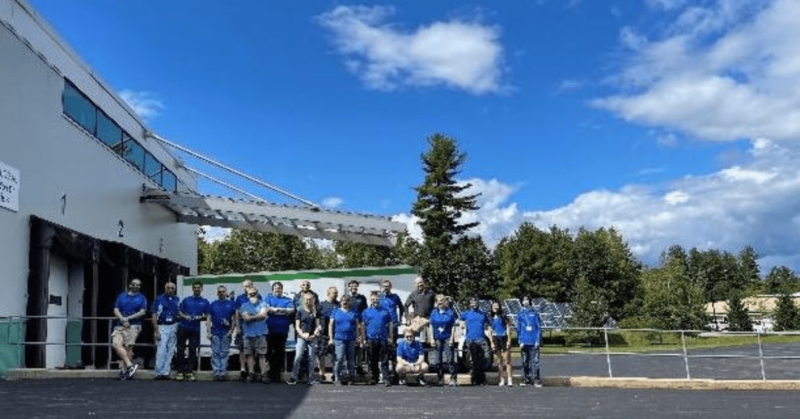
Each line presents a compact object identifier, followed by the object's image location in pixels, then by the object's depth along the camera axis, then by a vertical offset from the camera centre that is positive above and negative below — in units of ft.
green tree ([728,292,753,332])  186.60 +1.09
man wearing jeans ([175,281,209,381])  49.24 +1.45
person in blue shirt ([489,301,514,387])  48.24 -0.35
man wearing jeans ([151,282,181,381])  48.39 +1.39
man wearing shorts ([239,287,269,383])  47.50 +0.94
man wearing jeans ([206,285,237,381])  48.93 +1.03
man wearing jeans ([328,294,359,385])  46.11 +0.19
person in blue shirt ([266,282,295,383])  47.42 +1.03
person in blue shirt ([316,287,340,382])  47.39 +1.35
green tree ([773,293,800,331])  190.90 +0.61
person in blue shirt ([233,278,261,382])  47.93 +0.22
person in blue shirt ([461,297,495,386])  47.73 -0.19
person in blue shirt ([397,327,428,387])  46.42 -1.14
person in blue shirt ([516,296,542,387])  48.29 -0.58
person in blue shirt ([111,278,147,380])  48.21 +1.70
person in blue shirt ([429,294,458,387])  47.26 +0.08
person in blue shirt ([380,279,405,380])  47.24 +1.90
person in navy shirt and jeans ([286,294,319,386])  46.68 +0.68
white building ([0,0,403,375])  50.62 +12.26
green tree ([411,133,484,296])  206.90 +34.71
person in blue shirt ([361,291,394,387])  46.16 +0.23
